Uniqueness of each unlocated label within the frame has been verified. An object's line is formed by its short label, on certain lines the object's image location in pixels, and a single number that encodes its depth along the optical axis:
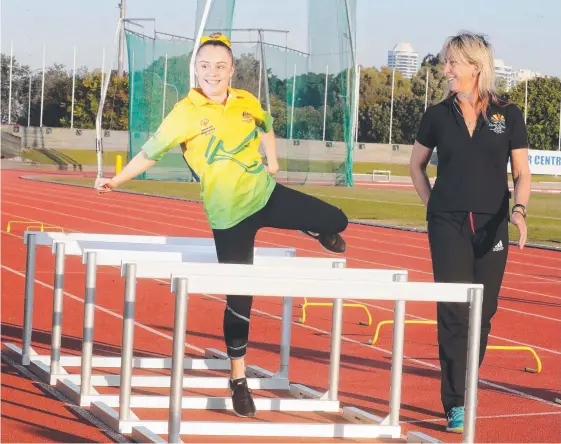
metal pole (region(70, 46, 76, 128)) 67.44
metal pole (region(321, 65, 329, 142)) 34.00
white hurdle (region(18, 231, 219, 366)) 7.22
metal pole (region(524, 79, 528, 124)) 71.00
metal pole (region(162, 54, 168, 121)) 35.28
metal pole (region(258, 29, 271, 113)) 38.38
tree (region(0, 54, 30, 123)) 75.62
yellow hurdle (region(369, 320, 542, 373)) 7.98
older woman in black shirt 5.98
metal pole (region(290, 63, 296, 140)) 36.37
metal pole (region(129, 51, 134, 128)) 37.78
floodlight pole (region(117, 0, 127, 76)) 68.83
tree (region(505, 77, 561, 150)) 72.81
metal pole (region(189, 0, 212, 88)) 20.55
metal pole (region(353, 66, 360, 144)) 34.24
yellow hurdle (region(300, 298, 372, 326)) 10.01
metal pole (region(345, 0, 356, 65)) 31.67
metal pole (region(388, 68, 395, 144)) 75.81
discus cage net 33.50
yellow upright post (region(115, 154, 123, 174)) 38.46
